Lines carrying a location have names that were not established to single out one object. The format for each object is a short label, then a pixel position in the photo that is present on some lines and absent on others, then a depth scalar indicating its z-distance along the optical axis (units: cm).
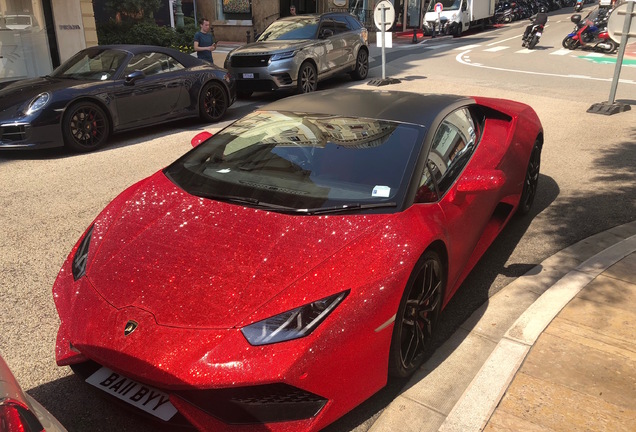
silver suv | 1216
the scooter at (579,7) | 4428
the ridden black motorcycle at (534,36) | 2242
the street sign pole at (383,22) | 1328
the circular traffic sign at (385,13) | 1329
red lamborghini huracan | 241
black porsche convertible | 772
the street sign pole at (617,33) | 965
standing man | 1250
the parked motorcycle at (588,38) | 2124
